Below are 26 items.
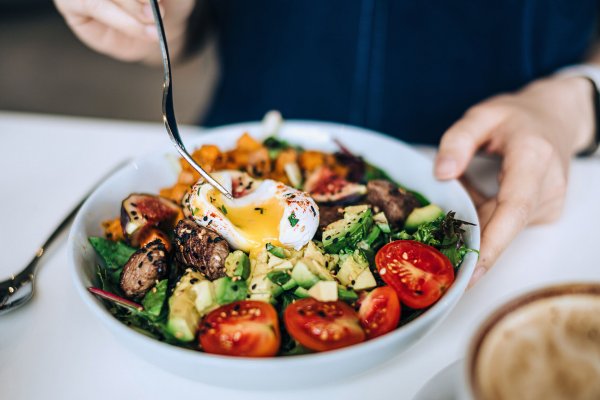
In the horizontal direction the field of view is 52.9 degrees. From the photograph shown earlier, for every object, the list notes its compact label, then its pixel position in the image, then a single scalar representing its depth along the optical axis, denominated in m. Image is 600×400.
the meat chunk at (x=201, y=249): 0.30
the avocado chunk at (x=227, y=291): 0.29
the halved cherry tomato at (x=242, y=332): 0.26
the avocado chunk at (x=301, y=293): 0.29
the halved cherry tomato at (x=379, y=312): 0.28
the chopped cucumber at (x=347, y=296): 0.30
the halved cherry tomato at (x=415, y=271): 0.29
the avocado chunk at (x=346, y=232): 0.33
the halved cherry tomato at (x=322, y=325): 0.26
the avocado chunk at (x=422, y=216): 0.35
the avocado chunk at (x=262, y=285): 0.29
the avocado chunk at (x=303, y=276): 0.29
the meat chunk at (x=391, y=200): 0.36
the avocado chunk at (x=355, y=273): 0.30
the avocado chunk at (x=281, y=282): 0.29
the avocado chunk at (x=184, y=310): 0.27
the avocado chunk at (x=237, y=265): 0.30
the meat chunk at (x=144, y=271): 0.30
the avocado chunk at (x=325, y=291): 0.28
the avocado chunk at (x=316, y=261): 0.30
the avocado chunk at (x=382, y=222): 0.34
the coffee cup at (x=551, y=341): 0.21
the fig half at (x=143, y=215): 0.33
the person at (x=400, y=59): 0.46
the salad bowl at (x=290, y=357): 0.25
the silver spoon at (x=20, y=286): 0.34
